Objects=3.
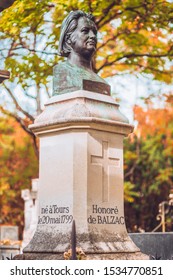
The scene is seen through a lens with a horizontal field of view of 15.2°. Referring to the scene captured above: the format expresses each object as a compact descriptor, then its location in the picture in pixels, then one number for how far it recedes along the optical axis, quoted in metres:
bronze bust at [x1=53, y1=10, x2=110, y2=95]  9.67
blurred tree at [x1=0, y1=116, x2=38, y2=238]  32.00
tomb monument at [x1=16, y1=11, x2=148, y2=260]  9.02
